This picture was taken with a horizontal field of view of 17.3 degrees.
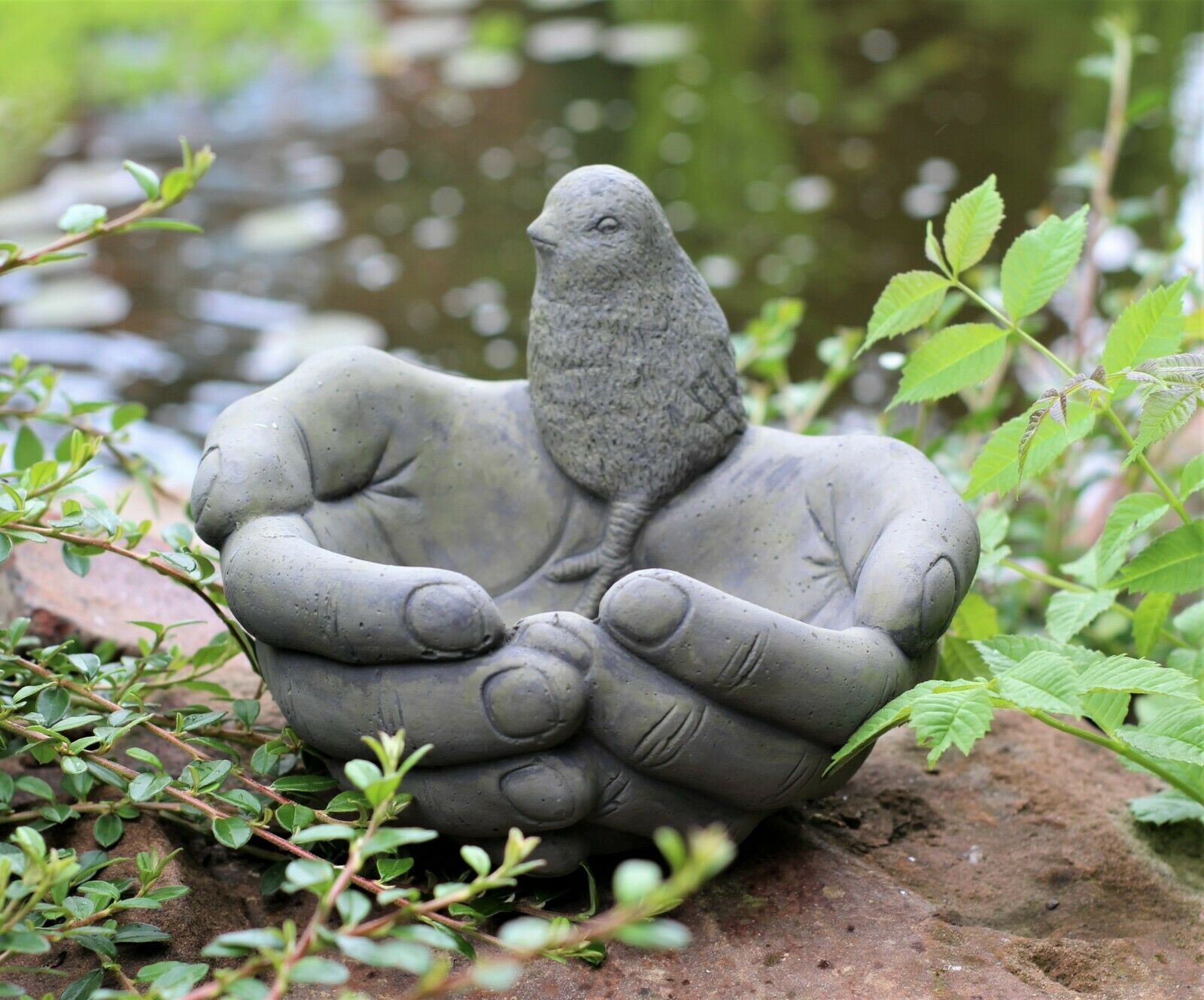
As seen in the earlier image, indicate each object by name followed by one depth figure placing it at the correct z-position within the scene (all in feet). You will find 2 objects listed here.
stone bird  4.07
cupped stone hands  3.77
